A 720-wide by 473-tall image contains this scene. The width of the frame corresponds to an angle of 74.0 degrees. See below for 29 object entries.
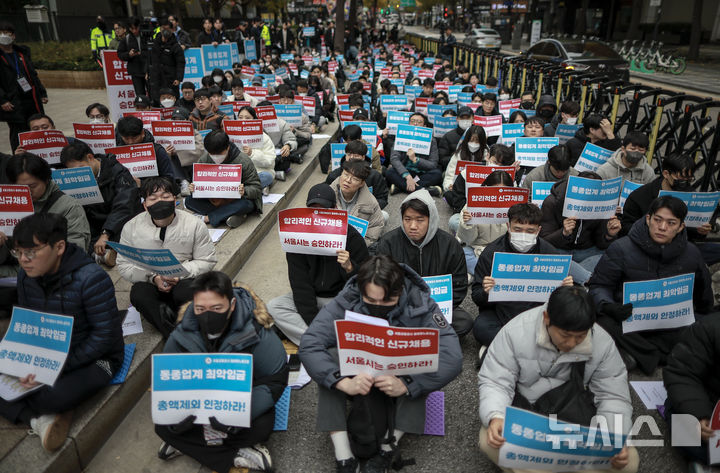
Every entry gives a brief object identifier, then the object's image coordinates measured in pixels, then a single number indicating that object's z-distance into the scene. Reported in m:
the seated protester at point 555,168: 5.32
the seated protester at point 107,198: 4.75
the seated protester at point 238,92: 9.66
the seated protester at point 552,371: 2.54
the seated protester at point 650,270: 3.49
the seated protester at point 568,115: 7.45
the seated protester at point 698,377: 2.70
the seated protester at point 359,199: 4.65
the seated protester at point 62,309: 2.72
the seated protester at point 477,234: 4.91
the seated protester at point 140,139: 5.64
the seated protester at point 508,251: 3.68
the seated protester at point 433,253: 3.85
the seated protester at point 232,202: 5.81
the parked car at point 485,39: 32.88
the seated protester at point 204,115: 7.64
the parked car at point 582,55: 13.66
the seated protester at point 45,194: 3.85
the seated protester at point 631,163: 5.05
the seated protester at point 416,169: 7.77
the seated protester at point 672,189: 4.50
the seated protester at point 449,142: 8.30
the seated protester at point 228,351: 2.76
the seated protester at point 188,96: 8.73
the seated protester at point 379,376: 2.75
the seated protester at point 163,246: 3.74
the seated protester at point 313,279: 3.94
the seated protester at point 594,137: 6.15
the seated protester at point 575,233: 4.73
